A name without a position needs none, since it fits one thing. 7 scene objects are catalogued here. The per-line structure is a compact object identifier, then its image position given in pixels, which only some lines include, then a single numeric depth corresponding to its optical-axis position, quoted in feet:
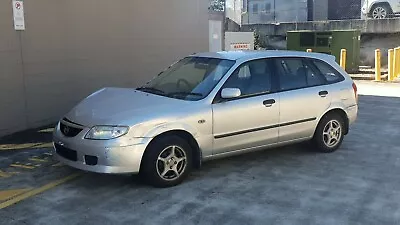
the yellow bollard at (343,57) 56.39
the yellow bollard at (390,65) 51.03
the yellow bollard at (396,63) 53.16
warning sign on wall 45.85
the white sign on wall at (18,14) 24.72
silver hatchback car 15.87
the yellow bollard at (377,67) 51.85
